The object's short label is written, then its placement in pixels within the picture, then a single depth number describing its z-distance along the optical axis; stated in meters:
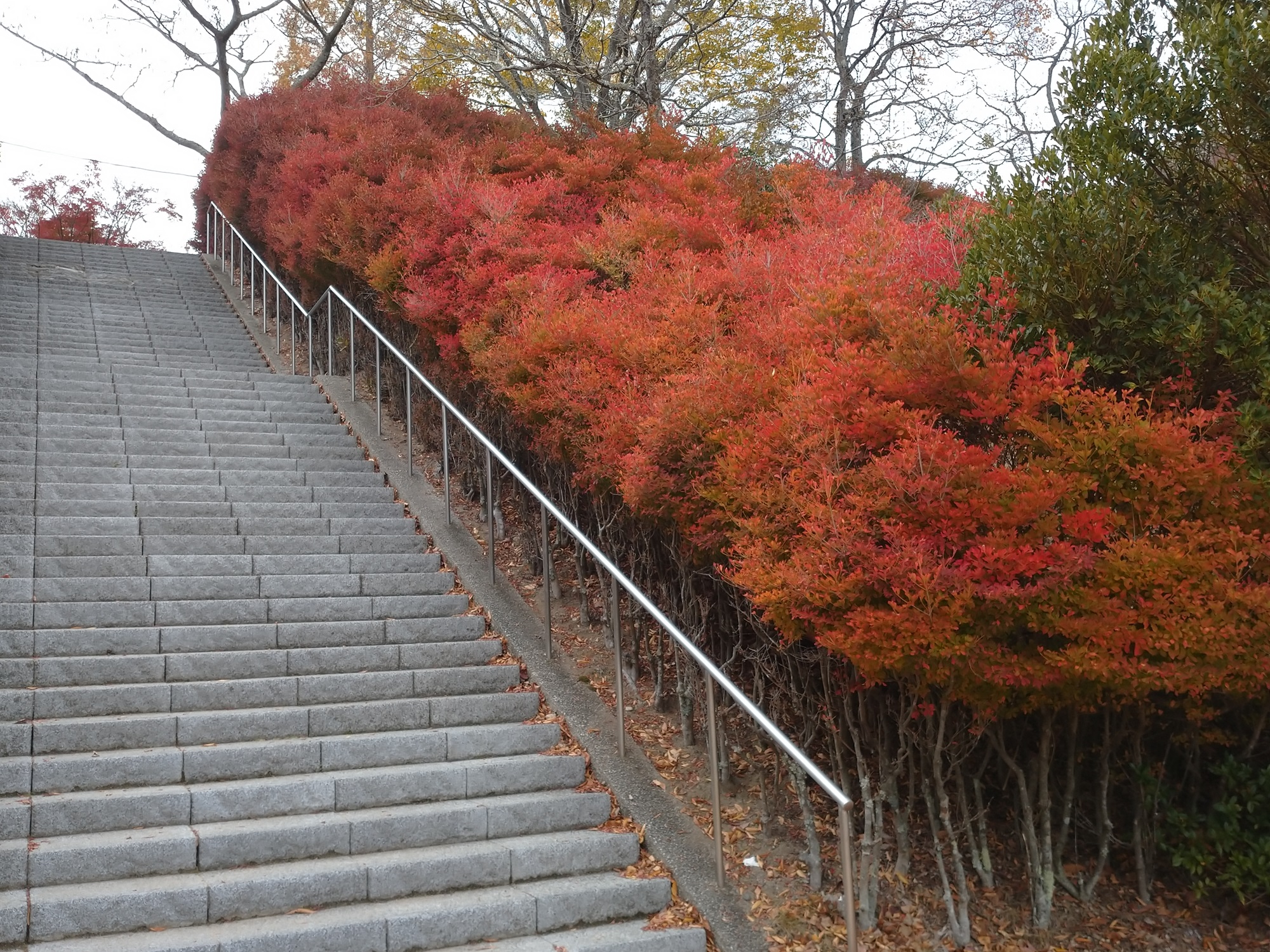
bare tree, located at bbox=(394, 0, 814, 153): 11.97
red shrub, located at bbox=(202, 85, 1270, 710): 3.37
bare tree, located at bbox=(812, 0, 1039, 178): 13.25
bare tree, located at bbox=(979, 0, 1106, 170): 12.93
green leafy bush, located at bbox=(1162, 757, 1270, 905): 4.02
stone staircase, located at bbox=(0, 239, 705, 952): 3.74
